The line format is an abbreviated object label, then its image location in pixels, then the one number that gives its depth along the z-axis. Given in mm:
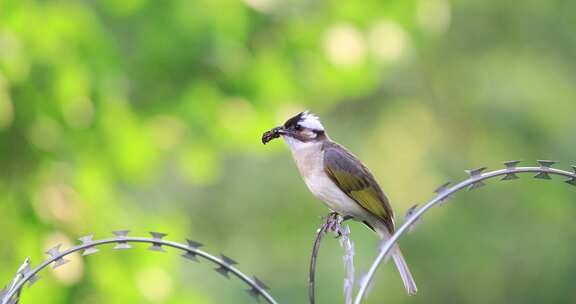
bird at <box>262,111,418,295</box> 7234
